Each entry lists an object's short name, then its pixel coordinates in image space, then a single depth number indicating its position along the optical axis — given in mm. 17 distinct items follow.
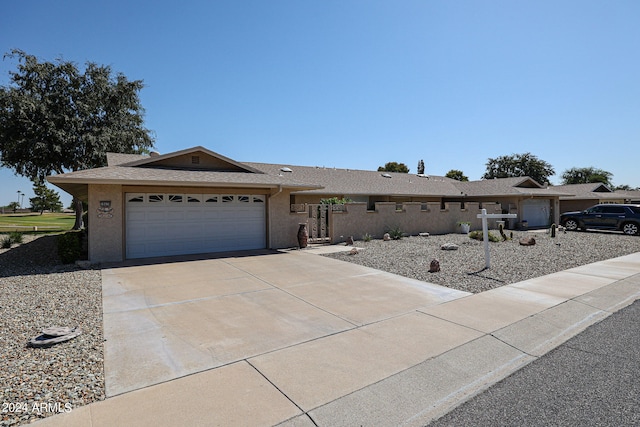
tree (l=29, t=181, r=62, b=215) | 70275
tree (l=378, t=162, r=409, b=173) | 61250
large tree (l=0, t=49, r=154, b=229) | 23109
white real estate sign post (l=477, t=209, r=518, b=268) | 10242
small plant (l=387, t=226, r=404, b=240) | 18188
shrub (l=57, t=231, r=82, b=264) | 11062
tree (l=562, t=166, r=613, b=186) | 69038
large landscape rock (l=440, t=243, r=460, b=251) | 14117
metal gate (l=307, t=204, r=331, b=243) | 16438
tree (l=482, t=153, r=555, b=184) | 63094
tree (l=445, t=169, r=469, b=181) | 62531
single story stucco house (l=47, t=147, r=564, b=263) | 11305
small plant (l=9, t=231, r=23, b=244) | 16875
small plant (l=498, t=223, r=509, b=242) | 17516
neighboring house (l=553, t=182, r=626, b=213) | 32094
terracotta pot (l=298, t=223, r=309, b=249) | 14922
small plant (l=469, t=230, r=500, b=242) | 16969
